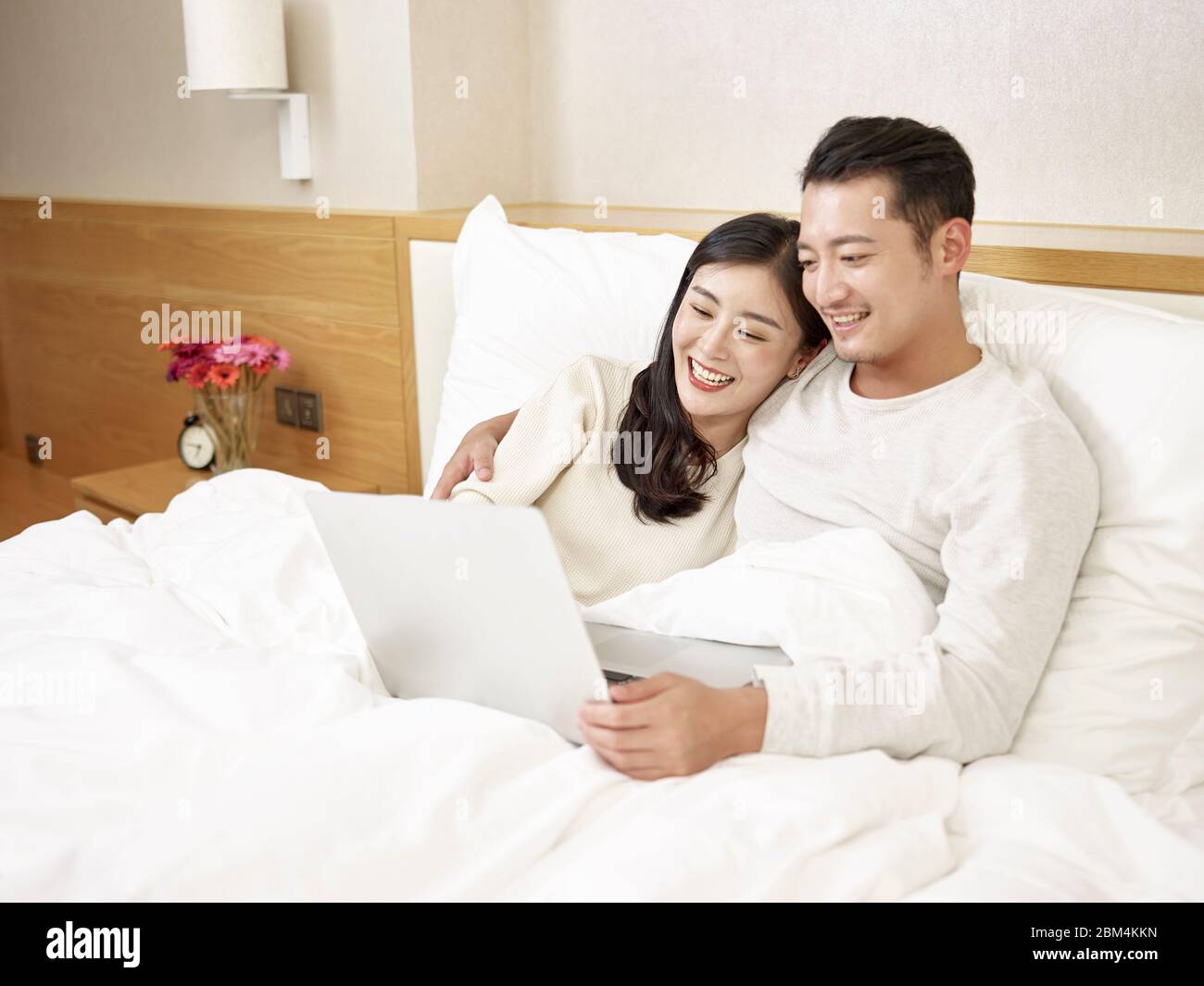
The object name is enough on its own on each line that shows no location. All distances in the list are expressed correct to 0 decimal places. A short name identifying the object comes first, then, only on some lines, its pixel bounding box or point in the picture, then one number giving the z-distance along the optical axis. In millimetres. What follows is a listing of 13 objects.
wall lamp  2176
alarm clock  2400
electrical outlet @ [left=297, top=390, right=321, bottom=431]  2471
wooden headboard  1574
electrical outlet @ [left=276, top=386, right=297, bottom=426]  2516
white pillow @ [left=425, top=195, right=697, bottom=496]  1673
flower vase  2352
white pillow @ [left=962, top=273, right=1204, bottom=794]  1092
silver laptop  979
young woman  1377
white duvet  846
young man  1025
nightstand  2326
